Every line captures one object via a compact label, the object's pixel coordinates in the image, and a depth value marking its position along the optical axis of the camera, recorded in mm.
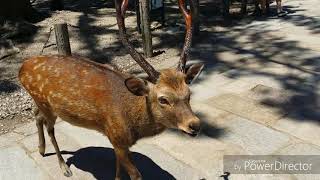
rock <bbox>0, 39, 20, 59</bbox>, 6512
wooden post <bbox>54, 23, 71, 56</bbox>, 4576
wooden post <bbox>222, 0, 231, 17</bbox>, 8403
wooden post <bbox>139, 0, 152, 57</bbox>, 6189
